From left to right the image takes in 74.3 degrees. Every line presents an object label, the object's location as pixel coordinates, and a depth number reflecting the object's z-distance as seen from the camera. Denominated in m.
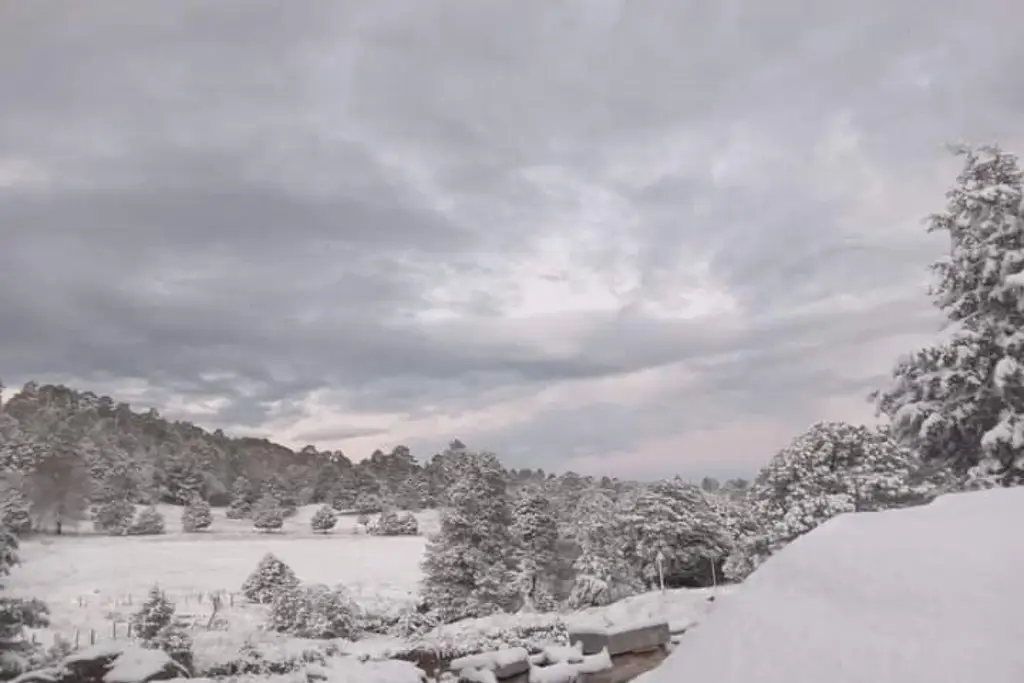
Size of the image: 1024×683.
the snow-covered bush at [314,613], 20.36
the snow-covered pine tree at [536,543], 25.83
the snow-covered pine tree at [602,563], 24.03
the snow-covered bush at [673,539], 25.86
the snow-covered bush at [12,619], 11.48
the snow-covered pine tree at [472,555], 24.12
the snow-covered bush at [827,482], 17.44
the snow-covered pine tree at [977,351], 11.44
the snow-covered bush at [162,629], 14.52
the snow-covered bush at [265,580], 25.59
